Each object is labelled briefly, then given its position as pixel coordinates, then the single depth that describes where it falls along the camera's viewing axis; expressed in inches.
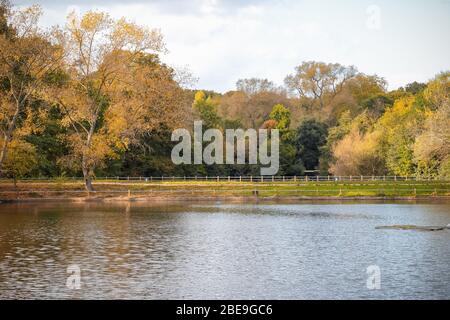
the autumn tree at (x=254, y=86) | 5280.5
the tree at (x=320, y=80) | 5167.3
